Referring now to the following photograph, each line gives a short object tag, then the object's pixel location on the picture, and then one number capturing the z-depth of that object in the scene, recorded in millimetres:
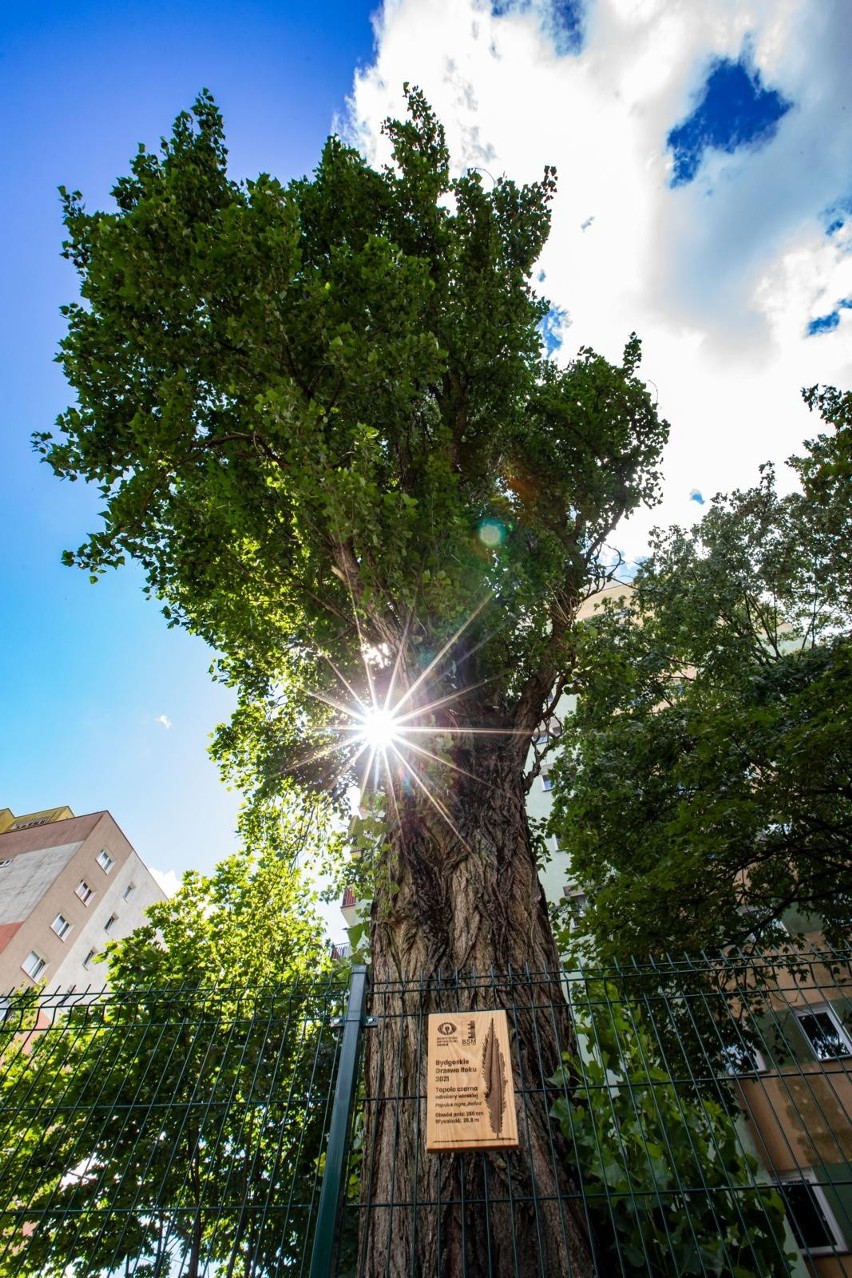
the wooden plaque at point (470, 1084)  3355
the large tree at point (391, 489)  5004
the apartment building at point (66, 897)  23703
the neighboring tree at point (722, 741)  8148
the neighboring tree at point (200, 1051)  3682
